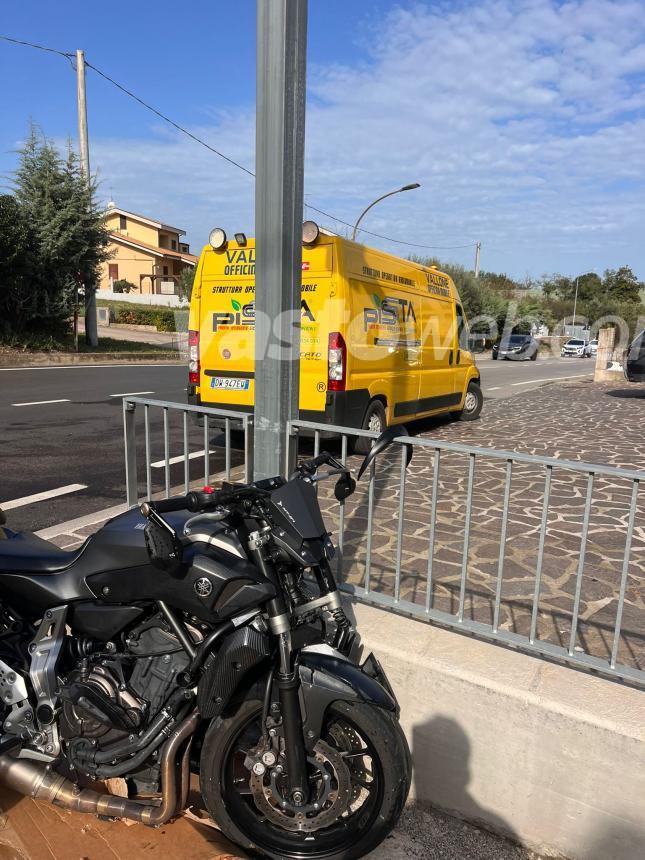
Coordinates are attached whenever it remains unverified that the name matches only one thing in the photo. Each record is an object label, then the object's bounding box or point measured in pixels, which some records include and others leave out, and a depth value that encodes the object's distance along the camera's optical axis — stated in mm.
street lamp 25750
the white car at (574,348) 48469
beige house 52438
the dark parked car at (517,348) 41594
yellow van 7254
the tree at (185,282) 42500
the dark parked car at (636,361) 15719
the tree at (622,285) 85938
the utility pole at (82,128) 22391
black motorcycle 2094
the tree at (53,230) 20766
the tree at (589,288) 89688
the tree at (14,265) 19891
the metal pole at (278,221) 3072
